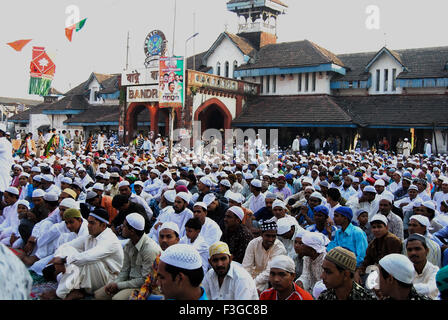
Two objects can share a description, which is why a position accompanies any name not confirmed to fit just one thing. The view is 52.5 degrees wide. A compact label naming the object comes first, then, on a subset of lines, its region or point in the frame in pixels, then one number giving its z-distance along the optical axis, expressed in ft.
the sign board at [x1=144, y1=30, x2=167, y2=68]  79.71
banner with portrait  63.31
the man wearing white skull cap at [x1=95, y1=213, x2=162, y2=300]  15.05
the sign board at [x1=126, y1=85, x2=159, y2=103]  82.43
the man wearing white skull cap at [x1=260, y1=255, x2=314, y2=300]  11.84
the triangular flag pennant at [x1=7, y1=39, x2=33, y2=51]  49.96
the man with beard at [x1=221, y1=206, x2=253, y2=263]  18.88
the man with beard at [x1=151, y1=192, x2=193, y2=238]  21.86
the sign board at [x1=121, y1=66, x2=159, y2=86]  81.41
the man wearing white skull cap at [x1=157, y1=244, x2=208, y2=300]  9.23
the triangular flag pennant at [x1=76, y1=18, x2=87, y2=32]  52.80
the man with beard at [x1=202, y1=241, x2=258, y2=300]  12.49
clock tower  102.47
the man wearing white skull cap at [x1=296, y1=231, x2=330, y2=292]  15.39
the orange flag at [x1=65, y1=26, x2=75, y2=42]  52.06
